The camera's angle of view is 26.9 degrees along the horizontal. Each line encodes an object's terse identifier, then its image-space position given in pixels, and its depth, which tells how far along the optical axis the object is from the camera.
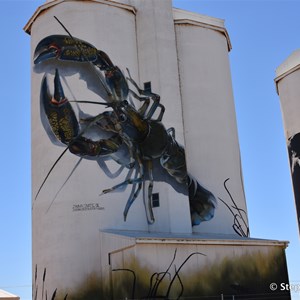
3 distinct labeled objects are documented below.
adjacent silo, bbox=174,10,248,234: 32.09
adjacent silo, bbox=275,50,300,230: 38.72
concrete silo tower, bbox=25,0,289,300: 25.67
